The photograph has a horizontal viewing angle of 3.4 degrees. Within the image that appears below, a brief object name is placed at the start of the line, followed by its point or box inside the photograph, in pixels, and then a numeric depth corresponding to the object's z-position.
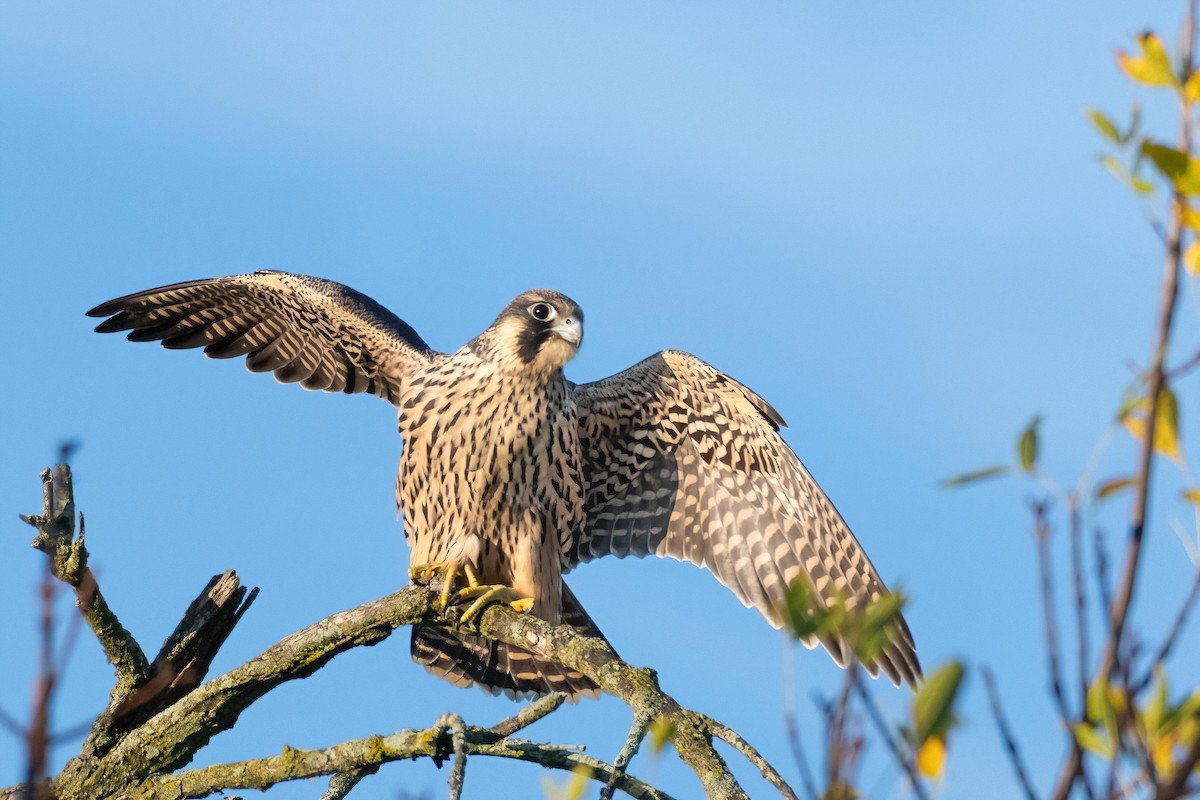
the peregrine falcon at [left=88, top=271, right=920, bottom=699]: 14.50
